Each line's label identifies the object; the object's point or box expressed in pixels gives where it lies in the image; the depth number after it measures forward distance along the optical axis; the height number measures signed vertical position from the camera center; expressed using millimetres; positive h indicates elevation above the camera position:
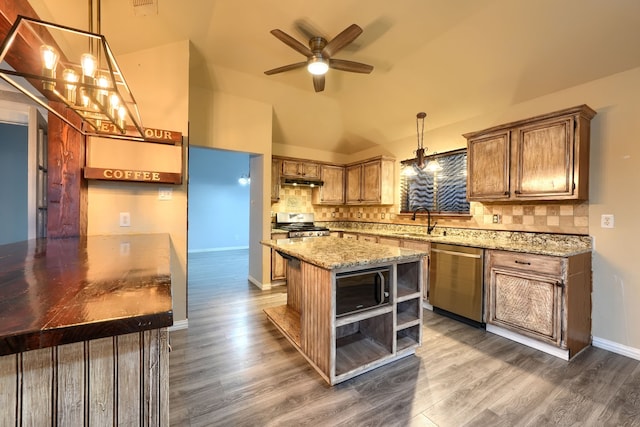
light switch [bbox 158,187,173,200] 2693 +175
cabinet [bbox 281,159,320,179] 4781 +808
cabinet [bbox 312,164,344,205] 5199 +493
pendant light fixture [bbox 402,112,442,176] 3311 +796
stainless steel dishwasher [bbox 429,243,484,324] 2787 -771
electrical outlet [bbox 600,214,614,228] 2400 -57
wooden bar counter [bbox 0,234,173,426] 633 -391
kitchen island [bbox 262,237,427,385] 1879 -805
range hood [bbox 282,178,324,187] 4723 +554
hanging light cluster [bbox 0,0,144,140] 1138 +728
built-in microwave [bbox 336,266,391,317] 2010 -682
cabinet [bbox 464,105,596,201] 2389 +573
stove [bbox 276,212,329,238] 4512 -266
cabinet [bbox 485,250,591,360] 2229 -782
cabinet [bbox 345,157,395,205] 4602 +563
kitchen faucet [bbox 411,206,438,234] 3964 -160
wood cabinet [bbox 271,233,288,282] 4191 -896
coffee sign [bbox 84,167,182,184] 2298 +320
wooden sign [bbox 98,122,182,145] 2299 +729
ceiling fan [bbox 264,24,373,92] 2232 +1518
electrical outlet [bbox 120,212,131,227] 2541 -97
